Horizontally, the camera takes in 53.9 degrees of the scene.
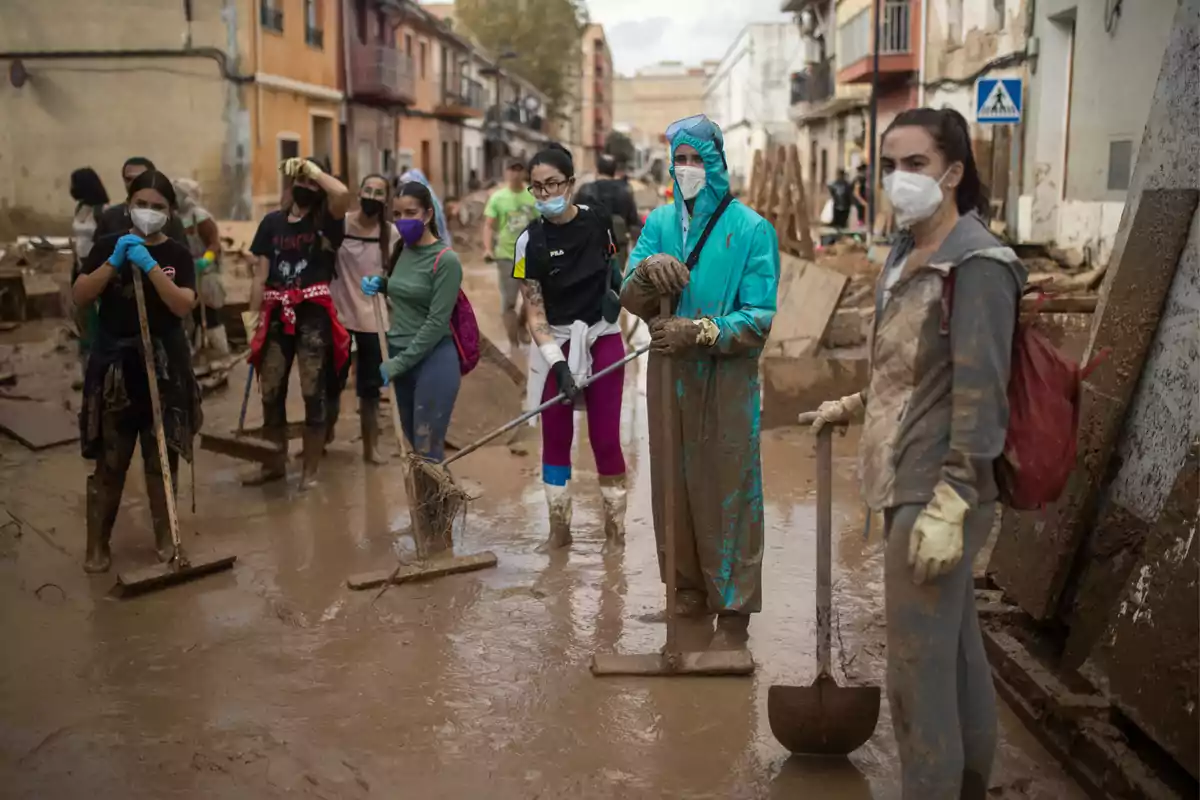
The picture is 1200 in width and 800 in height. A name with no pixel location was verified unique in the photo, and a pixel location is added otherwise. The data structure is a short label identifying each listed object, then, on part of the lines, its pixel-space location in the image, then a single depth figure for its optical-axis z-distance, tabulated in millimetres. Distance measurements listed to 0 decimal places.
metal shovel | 3475
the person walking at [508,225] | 10531
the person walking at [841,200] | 24109
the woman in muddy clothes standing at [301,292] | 6387
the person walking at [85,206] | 8047
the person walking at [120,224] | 5281
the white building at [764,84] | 56219
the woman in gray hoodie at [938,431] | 2646
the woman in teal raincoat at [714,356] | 4121
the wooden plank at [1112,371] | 3666
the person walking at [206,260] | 8750
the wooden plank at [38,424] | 7414
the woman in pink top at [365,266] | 6773
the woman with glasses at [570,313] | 5215
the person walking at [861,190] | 25217
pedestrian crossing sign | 11352
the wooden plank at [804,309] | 9031
